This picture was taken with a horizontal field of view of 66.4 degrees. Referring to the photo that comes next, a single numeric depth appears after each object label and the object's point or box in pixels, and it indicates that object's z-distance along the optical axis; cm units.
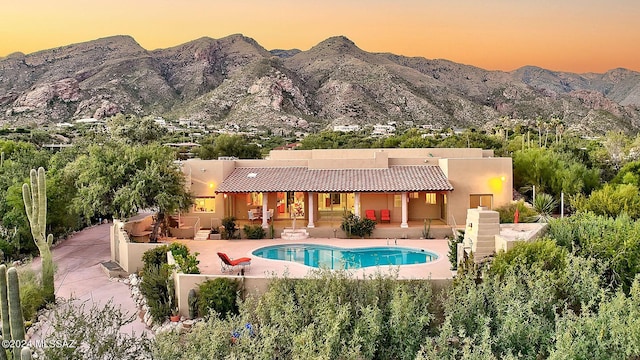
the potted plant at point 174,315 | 1579
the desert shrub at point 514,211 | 2370
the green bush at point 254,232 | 2559
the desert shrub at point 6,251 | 2279
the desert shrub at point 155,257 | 1971
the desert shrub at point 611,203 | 2162
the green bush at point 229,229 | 2559
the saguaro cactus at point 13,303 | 1020
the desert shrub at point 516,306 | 1166
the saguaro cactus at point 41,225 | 1730
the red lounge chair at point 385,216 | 2782
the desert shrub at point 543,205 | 2453
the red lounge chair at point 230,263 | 1770
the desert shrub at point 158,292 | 1595
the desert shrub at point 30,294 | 1578
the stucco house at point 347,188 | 2681
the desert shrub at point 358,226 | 2531
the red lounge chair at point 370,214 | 2776
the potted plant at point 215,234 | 2548
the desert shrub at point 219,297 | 1545
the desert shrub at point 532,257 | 1455
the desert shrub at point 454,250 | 1800
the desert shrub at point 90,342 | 1053
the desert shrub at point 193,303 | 1589
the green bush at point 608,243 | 1475
